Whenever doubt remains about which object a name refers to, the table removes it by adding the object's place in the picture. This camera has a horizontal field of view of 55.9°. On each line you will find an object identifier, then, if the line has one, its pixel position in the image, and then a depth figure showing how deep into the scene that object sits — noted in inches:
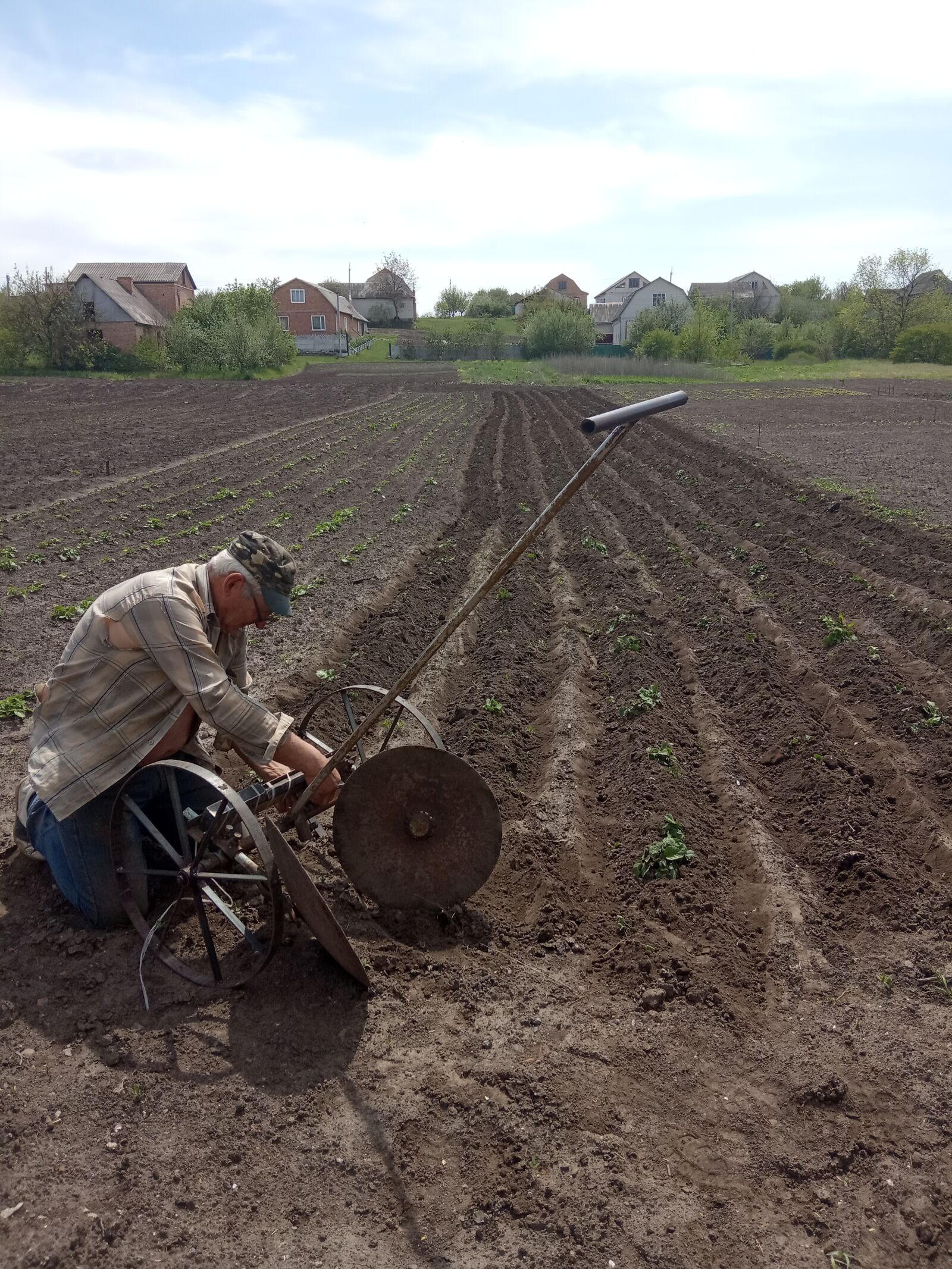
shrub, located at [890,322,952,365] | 2728.8
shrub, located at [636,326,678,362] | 2773.1
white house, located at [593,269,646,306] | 4495.6
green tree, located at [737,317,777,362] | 3348.9
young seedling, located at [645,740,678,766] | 242.4
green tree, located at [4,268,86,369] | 2186.3
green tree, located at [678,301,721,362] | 2753.4
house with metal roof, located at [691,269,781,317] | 4311.0
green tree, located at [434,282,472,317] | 5590.6
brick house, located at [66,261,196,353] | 2512.3
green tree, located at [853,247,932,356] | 3080.7
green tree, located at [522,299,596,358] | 2992.1
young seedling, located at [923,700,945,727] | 264.6
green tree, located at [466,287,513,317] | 4766.2
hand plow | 153.4
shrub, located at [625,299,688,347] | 3191.4
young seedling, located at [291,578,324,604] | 405.4
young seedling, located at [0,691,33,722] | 270.8
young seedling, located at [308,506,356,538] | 538.9
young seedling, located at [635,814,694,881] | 196.2
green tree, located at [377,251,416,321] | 4712.1
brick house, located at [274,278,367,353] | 3580.2
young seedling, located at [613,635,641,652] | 327.0
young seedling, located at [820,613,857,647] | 333.4
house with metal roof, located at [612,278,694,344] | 3607.3
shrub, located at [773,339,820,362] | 3125.0
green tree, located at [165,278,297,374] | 2278.5
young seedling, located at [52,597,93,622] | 373.4
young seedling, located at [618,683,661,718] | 273.3
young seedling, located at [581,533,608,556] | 494.0
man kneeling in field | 155.3
